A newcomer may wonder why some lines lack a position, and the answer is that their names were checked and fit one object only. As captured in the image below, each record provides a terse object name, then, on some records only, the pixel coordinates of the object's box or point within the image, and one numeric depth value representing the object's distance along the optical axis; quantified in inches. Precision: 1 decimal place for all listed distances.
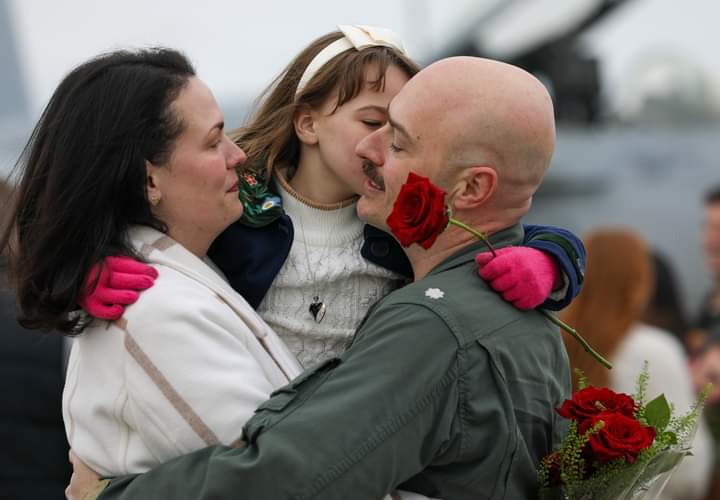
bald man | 138.9
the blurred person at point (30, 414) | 304.7
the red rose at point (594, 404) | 155.9
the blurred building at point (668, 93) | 800.3
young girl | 182.2
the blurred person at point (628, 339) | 323.6
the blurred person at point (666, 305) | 401.7
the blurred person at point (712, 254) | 417.1
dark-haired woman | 148.9
